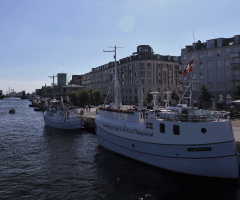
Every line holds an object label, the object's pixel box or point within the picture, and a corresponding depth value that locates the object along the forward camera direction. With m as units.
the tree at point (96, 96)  93.44
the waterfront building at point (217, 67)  66.00
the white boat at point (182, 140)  19.45
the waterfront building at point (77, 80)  188.98
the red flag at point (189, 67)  22.59
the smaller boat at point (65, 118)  49.41
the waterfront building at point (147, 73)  96.44
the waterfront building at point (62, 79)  170.38
